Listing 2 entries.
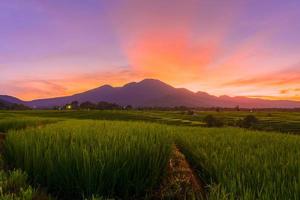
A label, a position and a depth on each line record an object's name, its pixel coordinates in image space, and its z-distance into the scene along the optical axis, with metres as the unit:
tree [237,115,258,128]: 46.89
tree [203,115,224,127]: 43.55
